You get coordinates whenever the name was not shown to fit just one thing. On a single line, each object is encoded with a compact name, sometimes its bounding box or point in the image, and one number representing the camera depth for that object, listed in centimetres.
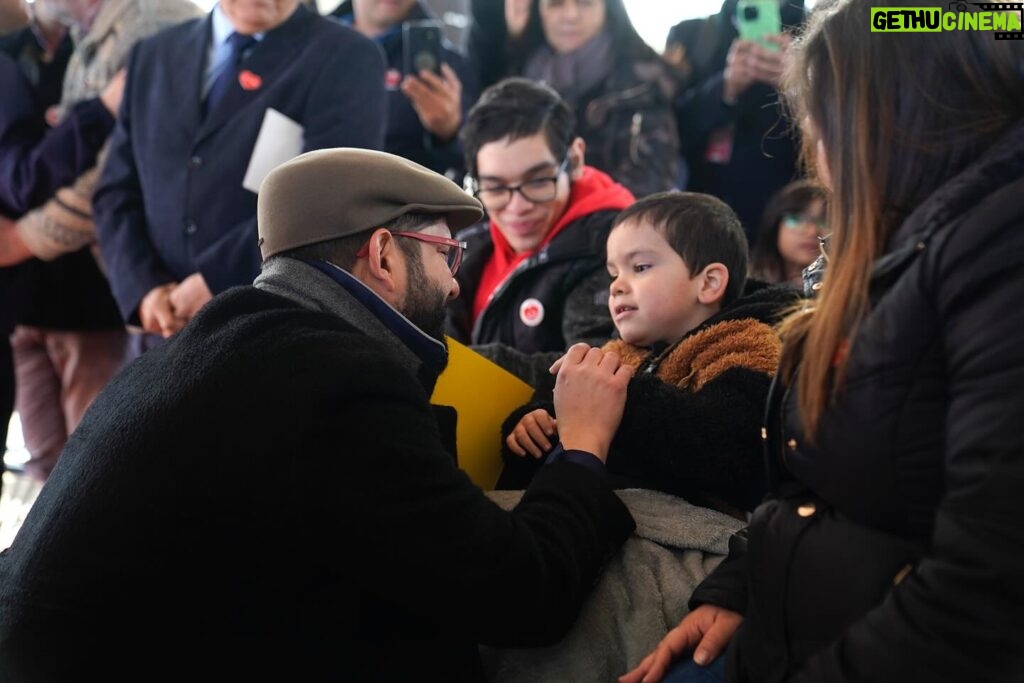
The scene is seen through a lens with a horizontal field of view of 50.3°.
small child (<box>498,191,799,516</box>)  176
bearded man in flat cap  143
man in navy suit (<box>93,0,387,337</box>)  288
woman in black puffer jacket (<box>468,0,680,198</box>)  332
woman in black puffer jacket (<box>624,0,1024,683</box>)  106
